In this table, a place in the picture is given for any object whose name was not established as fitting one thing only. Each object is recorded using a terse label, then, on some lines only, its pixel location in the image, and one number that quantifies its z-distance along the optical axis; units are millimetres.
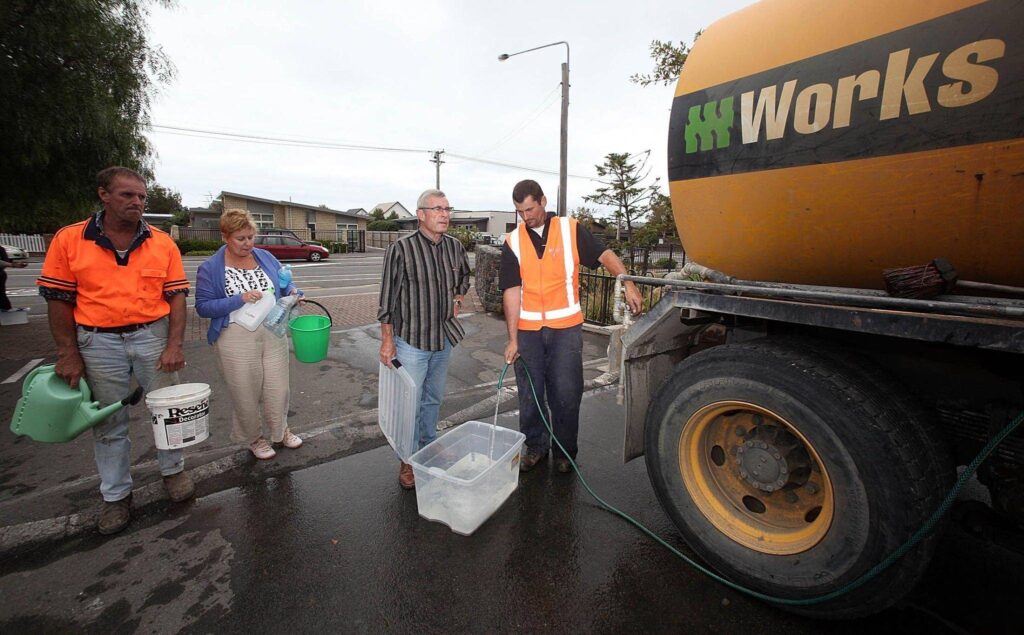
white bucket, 2561
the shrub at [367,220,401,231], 47312
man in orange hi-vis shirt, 2350
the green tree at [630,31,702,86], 7395
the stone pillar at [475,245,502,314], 8891
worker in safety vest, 2932
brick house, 33969
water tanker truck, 1402
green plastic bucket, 3166
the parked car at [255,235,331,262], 24436
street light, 12203
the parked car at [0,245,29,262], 19212
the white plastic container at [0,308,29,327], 7441
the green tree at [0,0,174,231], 5137
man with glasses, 2752
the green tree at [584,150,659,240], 13539
